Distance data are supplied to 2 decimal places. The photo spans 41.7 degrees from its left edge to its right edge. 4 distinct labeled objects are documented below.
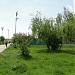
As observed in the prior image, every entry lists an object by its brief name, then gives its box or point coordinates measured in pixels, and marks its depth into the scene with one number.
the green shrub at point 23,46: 10.02
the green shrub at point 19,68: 5.77
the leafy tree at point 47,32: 14.77
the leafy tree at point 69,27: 16.61
